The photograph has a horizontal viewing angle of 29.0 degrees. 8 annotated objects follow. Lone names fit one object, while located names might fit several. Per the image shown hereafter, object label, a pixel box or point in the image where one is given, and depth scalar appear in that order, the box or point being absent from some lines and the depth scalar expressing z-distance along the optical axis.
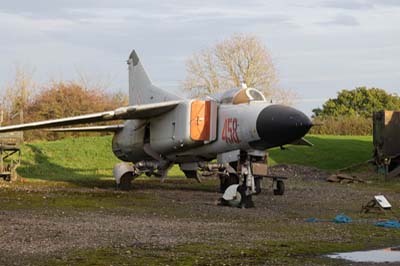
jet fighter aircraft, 19.16
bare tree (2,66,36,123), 61.34
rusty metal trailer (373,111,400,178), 32.53
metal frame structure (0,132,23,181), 28.39
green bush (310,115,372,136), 57.13
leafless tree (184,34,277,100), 64.44
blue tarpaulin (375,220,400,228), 14.46
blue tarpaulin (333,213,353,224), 15.24
